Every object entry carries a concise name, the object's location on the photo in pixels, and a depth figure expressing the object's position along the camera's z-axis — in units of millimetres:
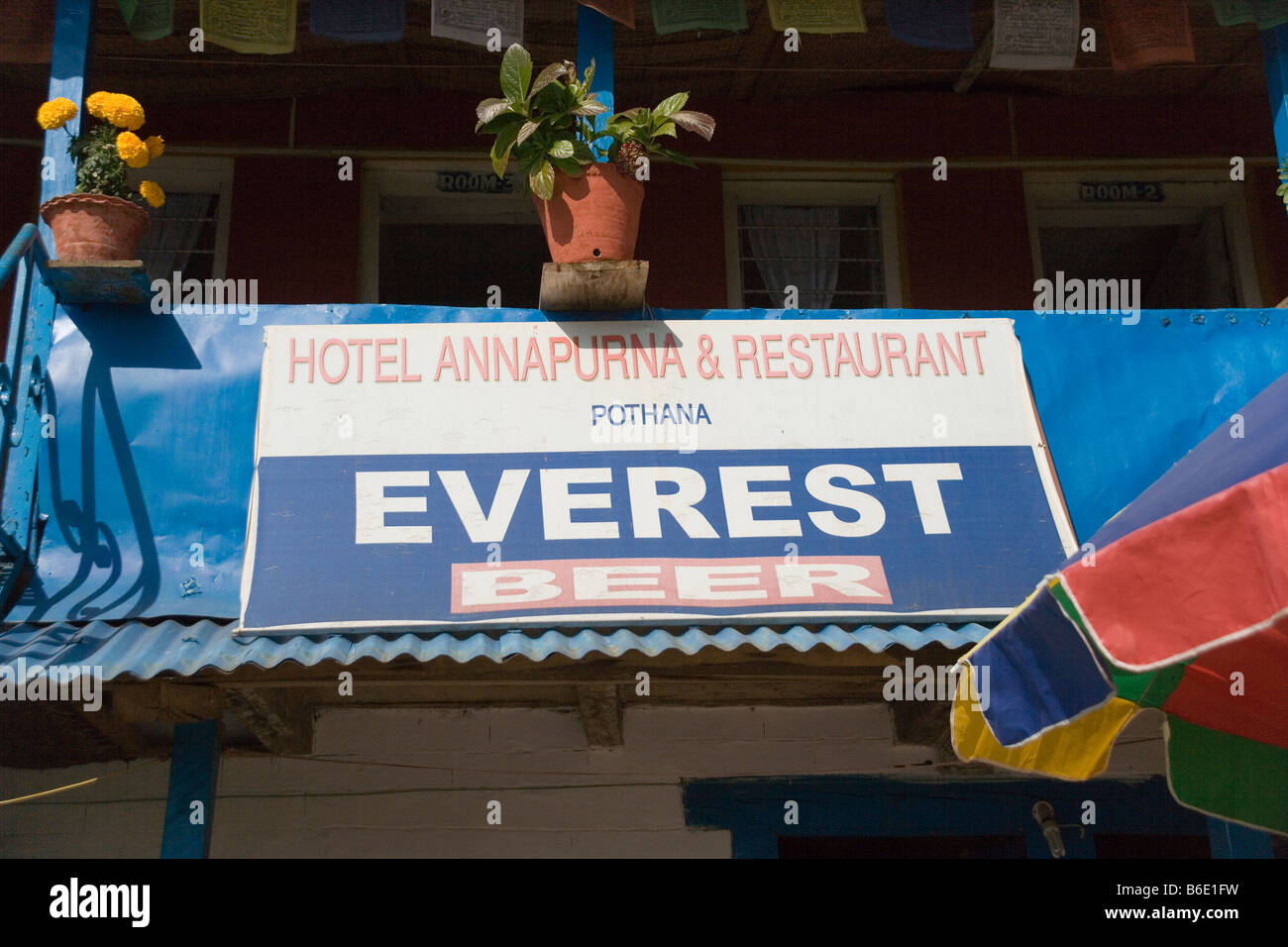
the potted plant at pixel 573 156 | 6414
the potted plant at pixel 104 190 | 6289
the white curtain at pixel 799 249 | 9867
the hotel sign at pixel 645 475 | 5809
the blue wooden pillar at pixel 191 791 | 5934
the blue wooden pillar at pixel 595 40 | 7102
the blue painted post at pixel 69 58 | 6637
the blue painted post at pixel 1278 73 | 7445
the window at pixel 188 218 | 9516
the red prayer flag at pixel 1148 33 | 8195
